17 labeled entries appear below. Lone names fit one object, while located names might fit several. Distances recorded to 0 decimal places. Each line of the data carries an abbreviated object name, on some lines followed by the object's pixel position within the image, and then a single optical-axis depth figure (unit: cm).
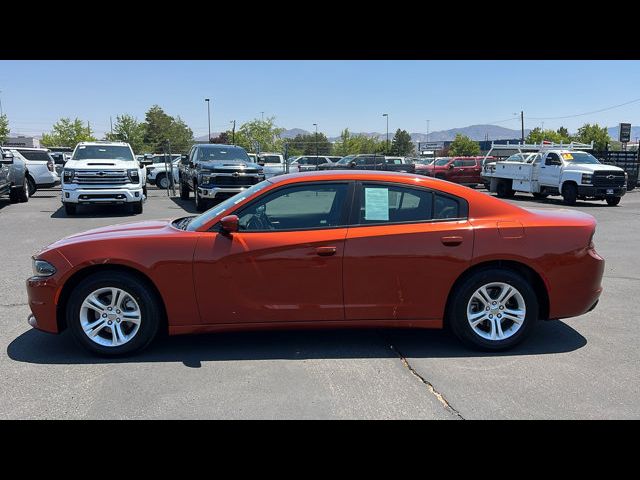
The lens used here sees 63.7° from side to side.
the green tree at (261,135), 6719
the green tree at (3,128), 6033
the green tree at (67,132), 7425
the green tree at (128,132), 7231
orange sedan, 433
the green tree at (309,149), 5492
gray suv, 1595
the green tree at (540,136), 6925
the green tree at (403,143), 9129
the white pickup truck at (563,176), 1847
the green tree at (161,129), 8375
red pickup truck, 2930
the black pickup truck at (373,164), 2716
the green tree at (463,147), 7132
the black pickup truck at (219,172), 1489
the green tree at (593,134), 7762
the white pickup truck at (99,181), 1388
